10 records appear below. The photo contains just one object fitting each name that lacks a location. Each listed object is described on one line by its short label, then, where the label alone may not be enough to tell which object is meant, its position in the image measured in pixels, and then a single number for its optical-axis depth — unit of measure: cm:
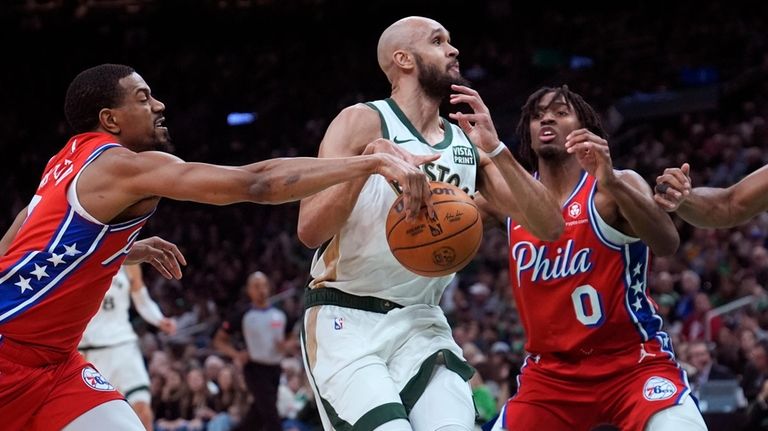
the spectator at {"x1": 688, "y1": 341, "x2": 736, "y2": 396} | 955
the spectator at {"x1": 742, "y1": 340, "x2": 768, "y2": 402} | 934
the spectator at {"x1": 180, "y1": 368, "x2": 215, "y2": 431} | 1208
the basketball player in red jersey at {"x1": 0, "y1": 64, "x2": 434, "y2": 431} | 433
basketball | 450
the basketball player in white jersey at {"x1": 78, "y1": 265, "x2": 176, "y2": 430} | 977
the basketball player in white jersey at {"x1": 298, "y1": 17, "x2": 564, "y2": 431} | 466
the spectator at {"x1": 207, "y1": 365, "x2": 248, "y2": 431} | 1195
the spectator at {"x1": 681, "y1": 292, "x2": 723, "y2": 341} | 1164
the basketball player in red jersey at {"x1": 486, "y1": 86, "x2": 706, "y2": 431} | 522
